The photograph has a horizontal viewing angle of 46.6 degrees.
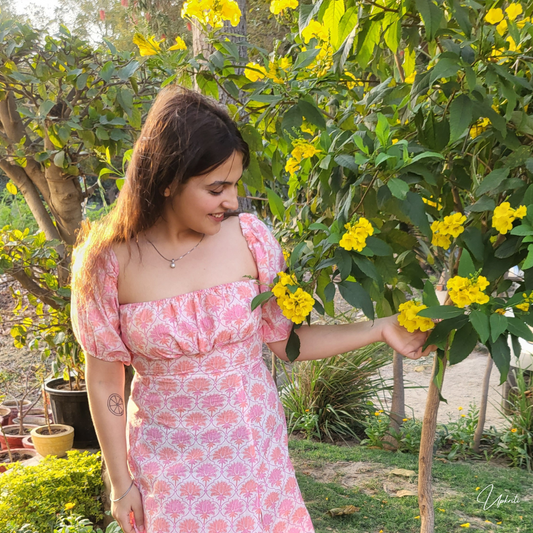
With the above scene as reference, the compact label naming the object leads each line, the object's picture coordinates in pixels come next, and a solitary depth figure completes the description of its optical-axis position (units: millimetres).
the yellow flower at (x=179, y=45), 1413
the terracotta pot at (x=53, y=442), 3164
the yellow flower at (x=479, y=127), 1214
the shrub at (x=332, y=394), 3764
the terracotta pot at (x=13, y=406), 4037
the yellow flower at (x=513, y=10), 1112
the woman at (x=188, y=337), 1336
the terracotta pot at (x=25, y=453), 3334
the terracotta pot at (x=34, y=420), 3810
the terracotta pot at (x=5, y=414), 3859
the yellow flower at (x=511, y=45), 1128
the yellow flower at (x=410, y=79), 1386
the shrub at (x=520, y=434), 3127
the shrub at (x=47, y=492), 2271
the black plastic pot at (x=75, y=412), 3318
